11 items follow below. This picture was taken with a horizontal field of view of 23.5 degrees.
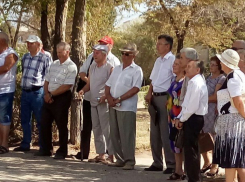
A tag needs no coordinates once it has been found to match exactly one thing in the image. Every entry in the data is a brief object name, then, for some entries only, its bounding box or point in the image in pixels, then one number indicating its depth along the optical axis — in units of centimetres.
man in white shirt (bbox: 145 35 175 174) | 898
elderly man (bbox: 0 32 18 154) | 1065
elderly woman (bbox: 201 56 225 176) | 874
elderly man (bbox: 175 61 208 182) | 762
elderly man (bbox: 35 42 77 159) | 1023
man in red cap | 1017
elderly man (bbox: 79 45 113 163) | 992
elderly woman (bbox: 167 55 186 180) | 826
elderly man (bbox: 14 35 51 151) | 1059
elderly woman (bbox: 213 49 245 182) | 706
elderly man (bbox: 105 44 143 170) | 935
